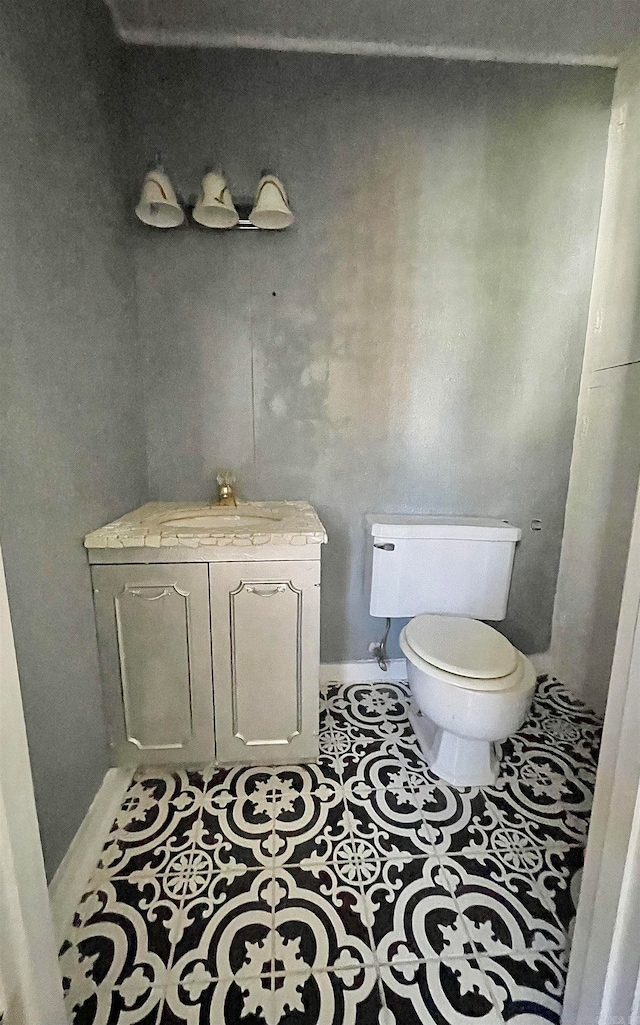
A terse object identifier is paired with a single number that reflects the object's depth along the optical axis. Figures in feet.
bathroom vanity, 4.49
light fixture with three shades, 4.86
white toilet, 4.50
